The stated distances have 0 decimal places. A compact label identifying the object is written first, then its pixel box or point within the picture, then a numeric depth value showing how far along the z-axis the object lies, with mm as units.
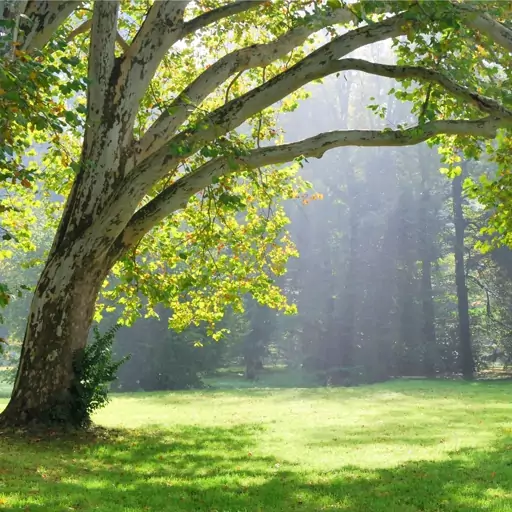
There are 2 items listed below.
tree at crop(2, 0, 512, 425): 10211
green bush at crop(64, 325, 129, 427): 11633
